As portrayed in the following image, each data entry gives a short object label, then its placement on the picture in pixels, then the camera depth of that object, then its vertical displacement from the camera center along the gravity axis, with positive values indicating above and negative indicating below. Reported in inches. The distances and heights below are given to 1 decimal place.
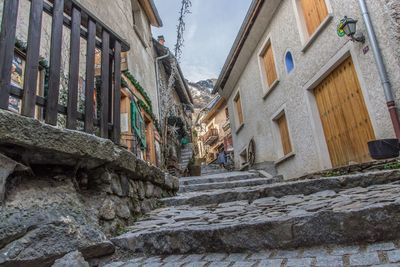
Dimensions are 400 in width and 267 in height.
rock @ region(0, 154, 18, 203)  52.7 +10.2
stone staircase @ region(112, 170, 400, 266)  57.8 -4.9
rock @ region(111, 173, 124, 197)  83.0 +8.3
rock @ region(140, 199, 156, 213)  103.8 +2.3
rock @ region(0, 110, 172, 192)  54.1 +15.9
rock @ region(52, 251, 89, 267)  52.3 -7.3
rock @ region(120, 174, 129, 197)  88.7 +8.9
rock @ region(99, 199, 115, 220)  74.3 +1.4
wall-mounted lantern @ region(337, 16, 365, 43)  145.4 +78.0
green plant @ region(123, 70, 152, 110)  272.0 +124.2
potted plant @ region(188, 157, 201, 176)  366.9 +44.0
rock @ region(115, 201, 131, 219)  83.0 +1.0
